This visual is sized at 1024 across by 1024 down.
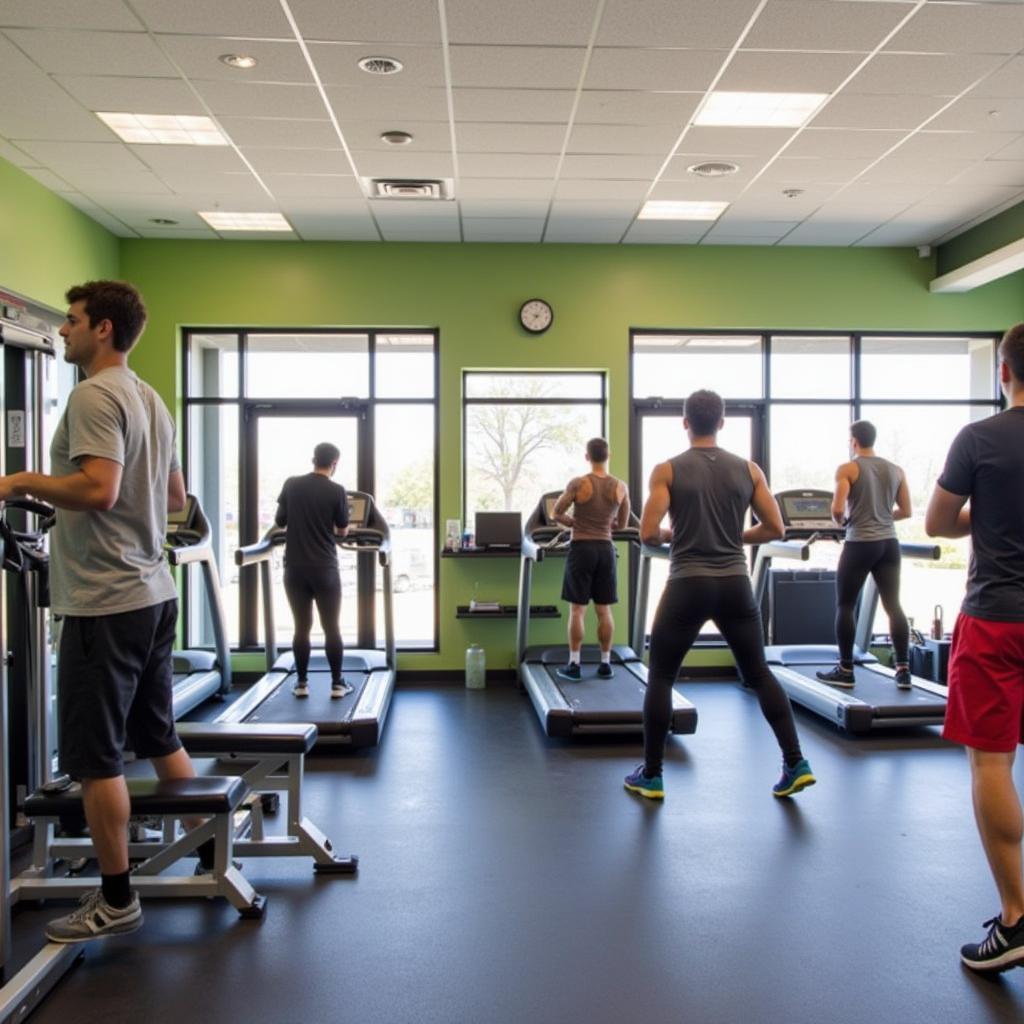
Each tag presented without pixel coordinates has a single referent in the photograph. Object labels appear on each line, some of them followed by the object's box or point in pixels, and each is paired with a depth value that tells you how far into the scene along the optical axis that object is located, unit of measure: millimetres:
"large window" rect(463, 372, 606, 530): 6773
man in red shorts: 2268
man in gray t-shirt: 2203
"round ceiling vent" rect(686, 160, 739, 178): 5044
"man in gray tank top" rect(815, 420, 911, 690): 5051
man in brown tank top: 5383
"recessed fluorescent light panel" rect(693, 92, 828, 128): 4156
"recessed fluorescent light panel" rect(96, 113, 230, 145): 4395
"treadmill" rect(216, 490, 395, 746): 4656
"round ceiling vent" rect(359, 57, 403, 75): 3781
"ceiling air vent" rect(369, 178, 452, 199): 5332
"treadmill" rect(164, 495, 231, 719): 5262
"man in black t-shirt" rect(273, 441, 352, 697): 4805
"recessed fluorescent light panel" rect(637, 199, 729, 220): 5785
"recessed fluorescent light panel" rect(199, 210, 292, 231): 6012
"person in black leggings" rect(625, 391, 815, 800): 3475
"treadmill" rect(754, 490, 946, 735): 4895
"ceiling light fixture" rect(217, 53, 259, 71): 3752
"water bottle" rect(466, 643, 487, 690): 6320
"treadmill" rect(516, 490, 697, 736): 4773
